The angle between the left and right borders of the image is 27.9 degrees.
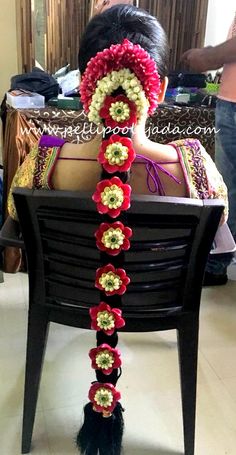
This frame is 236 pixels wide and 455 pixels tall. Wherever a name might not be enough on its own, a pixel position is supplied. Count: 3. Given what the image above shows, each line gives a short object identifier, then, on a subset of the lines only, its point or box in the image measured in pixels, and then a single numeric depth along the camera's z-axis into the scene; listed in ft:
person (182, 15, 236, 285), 5.93
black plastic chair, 3.09
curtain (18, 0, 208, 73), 7.58
